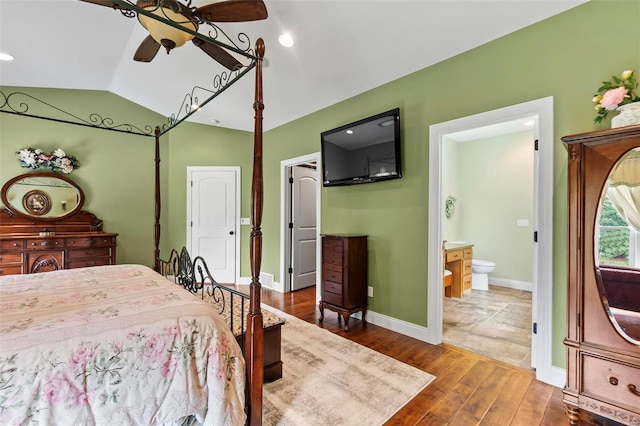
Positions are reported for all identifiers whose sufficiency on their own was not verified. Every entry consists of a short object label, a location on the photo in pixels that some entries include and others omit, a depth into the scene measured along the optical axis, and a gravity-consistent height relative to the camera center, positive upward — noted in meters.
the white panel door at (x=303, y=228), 4.71 -0.24
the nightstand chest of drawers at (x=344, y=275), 3.12 -0.69
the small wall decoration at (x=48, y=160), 3.78 +0.72
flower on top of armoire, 1.69 +0.74
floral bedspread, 1.04 -0.61
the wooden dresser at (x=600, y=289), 1.55 -0.42
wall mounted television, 2.93 +0.72
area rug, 1.75 -1.23
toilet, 4.58 -0.95
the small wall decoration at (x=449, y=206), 5.13 +0.16
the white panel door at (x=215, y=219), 4.98 -0.10
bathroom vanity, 4.18 -0.79
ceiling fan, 1.56 +1.16
